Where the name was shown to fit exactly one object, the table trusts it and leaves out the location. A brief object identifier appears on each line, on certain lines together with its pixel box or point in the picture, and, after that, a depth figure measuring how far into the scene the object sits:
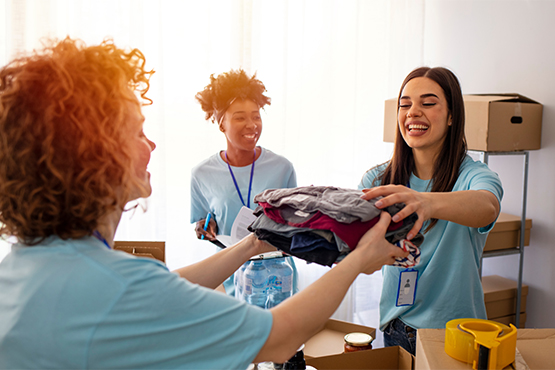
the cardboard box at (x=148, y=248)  1.49
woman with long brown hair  1.40
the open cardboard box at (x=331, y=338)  1.68
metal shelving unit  2.52
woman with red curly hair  0.66
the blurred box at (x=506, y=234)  2.51
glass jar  1.21
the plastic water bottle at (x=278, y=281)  1.64
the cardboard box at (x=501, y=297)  2.54
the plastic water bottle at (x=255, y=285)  1.63
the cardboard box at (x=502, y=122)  2.28
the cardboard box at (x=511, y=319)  2.61
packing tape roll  0.95
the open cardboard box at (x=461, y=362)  1.00
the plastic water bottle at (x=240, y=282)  1.70
